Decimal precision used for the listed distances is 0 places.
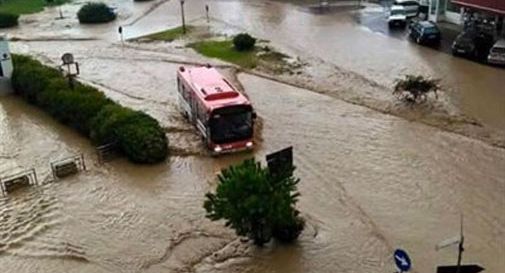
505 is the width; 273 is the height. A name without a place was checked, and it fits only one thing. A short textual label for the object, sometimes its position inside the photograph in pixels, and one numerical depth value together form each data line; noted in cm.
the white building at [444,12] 4438
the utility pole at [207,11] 5369
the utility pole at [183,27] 4785
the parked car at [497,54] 3441
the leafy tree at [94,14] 5366
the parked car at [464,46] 3638
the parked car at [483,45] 3622
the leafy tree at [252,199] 1695
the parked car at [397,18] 4456
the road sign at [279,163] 1775
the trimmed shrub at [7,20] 5384
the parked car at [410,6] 4643
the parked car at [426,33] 3906
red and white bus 2427
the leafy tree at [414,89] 2908
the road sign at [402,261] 1229
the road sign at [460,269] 1186
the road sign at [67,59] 3165
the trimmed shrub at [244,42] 4072
